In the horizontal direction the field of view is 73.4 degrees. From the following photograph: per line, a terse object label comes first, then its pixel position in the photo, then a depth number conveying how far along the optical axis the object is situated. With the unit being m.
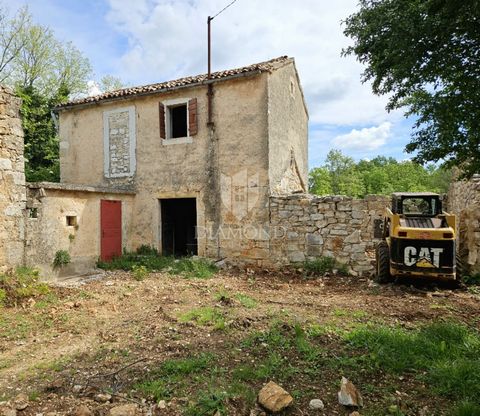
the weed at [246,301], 5.63
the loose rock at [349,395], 2.77
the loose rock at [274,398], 2.72
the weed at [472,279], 7.00
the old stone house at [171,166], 8.79
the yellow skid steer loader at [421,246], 6.14
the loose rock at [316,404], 2.78
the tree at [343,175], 33.78
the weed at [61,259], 7.91
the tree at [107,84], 22.67
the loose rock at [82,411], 2.66
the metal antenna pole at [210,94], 9.47
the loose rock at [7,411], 2.70
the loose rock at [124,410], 2.68
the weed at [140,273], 7.86
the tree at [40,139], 15.65
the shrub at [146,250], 10.07
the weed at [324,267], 8.29
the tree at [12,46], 17.86
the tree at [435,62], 3.39
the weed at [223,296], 5.80
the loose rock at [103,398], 2.92
